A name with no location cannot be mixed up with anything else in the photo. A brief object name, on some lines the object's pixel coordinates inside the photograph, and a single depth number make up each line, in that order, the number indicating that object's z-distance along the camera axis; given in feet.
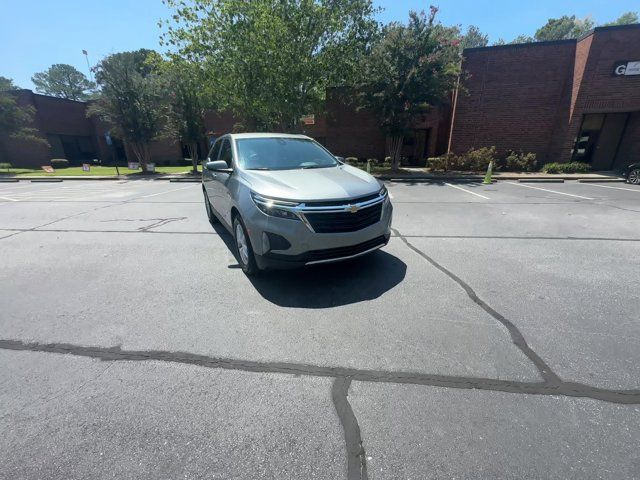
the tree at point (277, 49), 49.67
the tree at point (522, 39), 139.91
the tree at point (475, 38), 155.43
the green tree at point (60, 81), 242.99
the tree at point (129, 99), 63.31
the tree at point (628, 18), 134.00
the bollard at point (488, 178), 45.73
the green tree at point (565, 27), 143.17
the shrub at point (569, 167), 53.98
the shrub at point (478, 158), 56.80
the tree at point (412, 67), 47.83
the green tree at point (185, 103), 59.62
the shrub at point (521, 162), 57.06
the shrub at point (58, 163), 94.17
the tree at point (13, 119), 76.74
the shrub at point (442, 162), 59.62
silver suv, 10.98
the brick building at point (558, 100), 49.75
